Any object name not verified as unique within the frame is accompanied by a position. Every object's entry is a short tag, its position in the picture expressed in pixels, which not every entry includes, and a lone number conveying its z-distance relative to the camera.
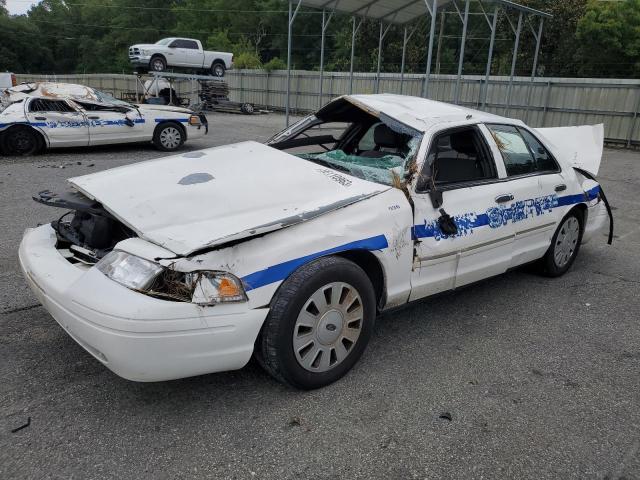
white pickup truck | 26.22
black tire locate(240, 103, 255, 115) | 26.33
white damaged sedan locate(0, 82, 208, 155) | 10.56
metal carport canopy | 13.62
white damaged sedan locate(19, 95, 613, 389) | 2.49
